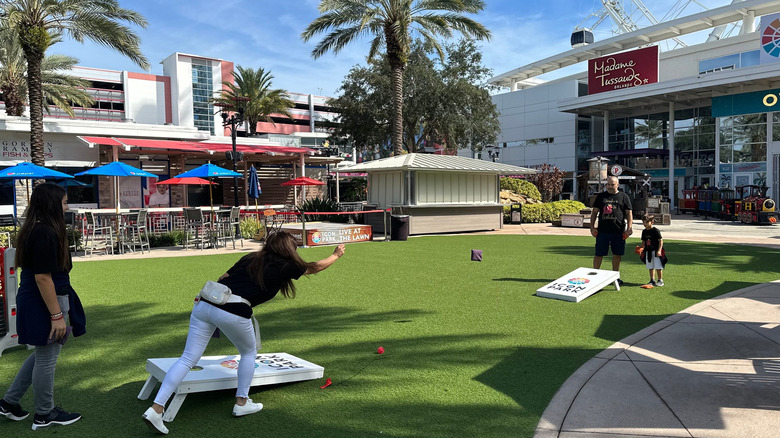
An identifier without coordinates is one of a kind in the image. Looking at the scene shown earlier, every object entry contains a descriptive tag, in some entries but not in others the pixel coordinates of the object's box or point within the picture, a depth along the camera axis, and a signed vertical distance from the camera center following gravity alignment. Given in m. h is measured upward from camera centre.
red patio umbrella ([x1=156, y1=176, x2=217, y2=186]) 19.04 +0.76
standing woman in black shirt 3.47 -0.60
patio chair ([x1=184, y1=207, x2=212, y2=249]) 16.06 -0.88
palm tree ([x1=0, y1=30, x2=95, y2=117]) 28.22 +7.23
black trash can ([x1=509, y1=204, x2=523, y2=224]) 25.62 -0.82
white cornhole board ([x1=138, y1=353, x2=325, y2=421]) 3.84 -1.38
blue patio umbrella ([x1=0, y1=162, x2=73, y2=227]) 15.17 +0.92
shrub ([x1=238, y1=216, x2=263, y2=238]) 19.22 -0.98
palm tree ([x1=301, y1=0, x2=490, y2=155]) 22.66 +7.66
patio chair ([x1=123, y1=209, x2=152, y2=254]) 15.29 -0.87
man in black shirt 8.84 -0.41
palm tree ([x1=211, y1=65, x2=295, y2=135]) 47.47 +9.53
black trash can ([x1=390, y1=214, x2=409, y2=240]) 18.02 -0.99
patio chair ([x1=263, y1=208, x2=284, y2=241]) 18.47 -0.74
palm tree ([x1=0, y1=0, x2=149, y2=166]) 16.66 +5.90
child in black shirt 8.67 -0.89
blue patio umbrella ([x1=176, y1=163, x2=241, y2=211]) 17.19 +0.96
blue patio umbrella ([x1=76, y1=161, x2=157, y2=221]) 15.77 +0.97
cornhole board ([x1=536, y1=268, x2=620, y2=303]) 7.81 -1.38
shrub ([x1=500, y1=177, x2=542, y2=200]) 31.64 +0.55
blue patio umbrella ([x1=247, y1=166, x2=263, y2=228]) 20.41 +0.51
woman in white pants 3.65 -0.75
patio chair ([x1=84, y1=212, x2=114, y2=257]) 14.75 -1.04
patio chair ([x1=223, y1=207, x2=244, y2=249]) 17.00 -0.72
